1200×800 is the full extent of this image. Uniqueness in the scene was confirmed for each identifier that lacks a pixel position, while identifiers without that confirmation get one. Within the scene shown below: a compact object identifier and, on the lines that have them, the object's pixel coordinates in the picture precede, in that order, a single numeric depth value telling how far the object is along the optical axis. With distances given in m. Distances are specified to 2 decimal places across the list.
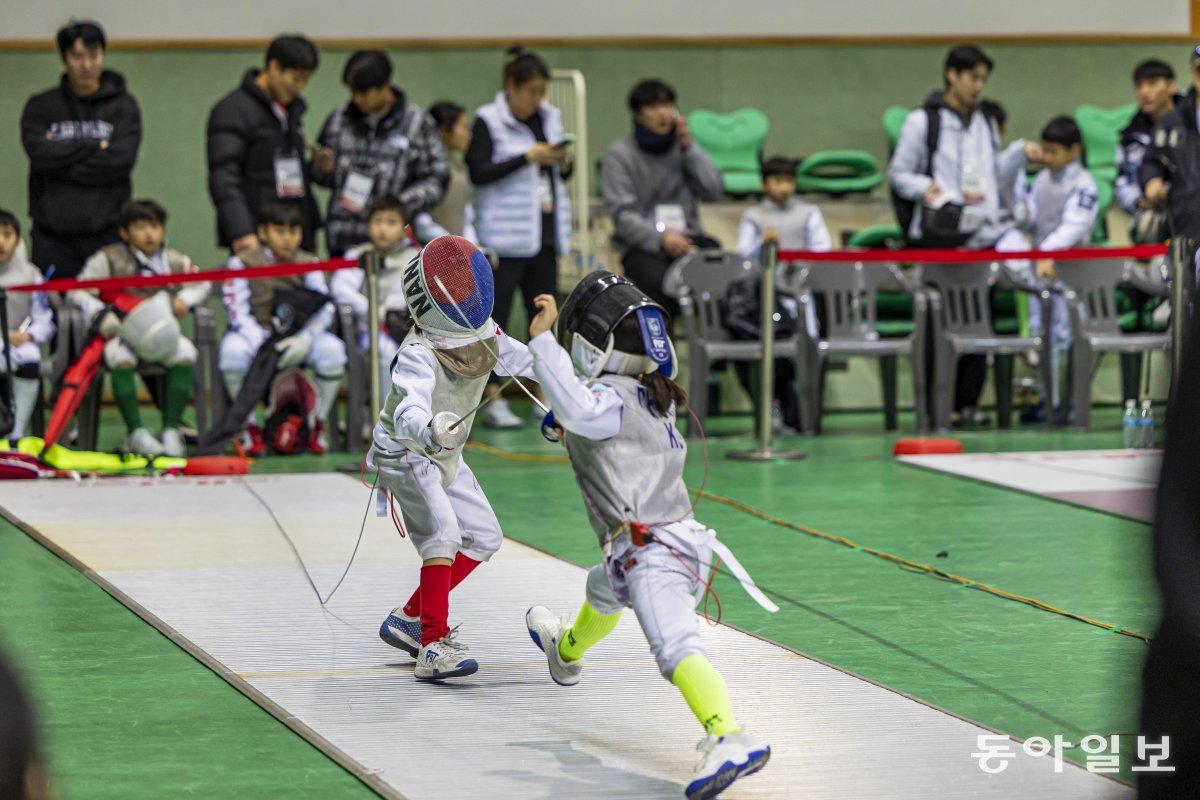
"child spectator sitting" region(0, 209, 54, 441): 17.61
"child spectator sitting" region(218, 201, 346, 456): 18.14
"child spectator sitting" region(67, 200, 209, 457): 17.69
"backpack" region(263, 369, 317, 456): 18.52
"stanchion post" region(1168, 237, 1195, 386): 15.17
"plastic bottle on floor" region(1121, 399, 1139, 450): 17.39
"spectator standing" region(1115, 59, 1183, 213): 21.42
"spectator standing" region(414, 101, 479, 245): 19.87
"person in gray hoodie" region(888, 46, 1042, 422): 20.87
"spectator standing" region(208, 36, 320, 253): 18.81
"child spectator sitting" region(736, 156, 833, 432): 21.06
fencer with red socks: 8.36
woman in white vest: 20.11
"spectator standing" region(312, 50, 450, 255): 19.11
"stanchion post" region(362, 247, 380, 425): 16.45
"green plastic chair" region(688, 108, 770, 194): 24.84
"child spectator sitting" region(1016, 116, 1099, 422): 21.27
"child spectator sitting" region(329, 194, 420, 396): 18.37
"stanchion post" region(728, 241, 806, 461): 17.66
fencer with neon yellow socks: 7.02
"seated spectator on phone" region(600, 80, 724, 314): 20.69
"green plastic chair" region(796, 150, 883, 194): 24.64
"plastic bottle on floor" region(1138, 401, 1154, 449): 16.20
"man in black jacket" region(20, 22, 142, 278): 18.69
